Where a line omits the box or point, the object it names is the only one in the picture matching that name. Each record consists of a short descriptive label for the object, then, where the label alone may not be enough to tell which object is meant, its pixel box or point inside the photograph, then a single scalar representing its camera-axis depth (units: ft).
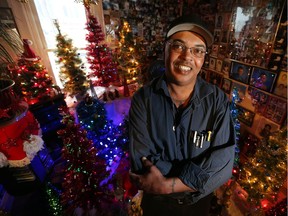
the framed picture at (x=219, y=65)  9.36
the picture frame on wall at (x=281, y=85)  6.54
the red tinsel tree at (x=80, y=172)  5.13
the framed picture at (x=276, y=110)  6.79
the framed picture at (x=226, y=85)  9.07
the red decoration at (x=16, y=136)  5.08
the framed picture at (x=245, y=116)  8.21
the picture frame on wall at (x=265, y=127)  7.30
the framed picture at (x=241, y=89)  8.32
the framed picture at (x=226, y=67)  8.88
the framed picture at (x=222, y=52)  8.89
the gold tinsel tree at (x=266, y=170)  4.84
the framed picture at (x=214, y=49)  9.42
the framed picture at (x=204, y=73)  10.49
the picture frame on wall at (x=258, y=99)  7.47
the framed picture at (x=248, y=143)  8.16
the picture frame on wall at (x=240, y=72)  7.95
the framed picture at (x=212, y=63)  9.77
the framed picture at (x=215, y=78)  9.60
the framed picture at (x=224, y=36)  8.64
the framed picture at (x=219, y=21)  8.86
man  2.77
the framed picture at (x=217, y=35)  9.11
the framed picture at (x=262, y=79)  6.99
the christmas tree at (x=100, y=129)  7.54
